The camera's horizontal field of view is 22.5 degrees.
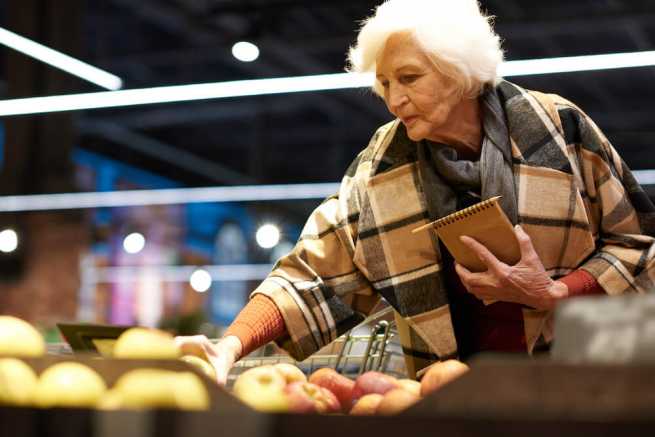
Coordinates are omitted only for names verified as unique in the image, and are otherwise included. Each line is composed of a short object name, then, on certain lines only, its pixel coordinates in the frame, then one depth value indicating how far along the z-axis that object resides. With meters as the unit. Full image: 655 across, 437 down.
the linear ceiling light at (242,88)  5.24
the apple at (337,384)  2.15
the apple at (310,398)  1.89
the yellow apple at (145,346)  1.96
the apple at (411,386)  1.96
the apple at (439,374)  1.99
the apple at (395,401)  1.88
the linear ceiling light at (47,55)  5.58
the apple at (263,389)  1.80
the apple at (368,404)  1.93
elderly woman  2.49
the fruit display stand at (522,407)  1.50
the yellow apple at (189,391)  1.69
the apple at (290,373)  2.10
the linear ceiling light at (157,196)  12.04
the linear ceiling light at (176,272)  16.29
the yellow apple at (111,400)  1.68
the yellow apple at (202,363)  2.13
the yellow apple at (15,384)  1.76
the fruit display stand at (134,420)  1.59
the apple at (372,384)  2.04
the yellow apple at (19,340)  1.96
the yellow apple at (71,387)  1.75
